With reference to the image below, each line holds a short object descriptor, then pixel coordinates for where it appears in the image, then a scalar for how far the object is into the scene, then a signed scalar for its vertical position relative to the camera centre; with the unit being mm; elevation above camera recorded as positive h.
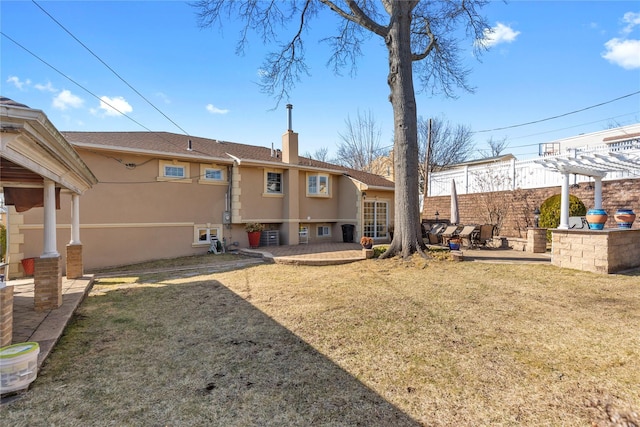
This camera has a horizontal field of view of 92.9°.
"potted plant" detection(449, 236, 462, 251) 10328 -1018
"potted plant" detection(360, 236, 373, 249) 10250 -931
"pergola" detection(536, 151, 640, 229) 8867 +1557
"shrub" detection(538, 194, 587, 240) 11969 +195
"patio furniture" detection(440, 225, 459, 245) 12781 -753
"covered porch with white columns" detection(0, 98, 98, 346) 3119 +663
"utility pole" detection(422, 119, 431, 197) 20850 +2117
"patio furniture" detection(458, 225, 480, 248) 12336 -774
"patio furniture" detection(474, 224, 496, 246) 12398 -815
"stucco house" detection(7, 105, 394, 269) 10695 +736
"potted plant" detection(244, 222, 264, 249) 13312 -714
